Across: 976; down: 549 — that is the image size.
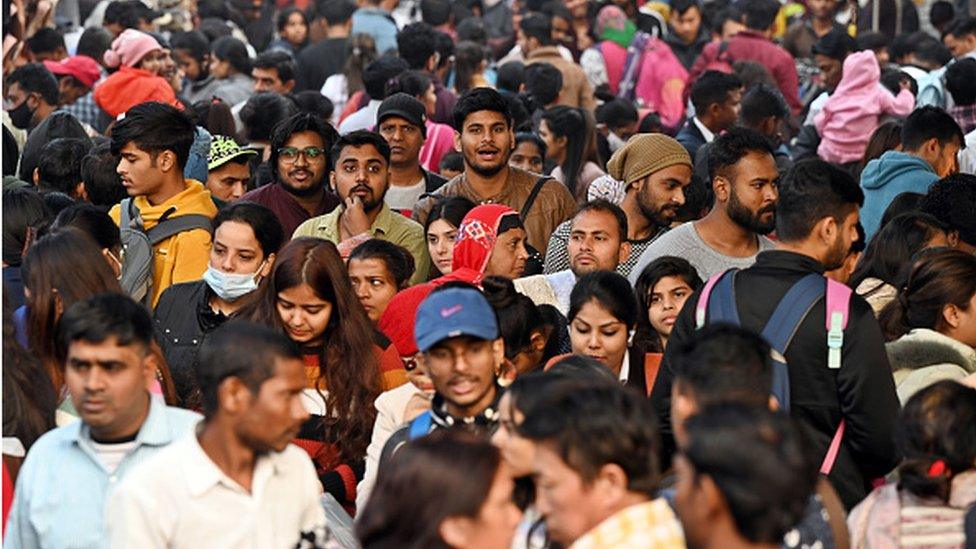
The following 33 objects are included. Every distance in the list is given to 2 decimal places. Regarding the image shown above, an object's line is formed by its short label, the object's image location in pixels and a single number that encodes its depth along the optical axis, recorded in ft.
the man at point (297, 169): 64.03
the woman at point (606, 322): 48.11
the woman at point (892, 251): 53.42
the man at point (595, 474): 32.24
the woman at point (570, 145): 77.71
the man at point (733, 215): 51.67
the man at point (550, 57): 96.53
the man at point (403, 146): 69.51
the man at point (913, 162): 67.10
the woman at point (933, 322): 46.19
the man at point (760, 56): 101.19
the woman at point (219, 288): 50.83
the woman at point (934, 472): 37.40
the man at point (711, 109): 80.02
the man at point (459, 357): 39.93
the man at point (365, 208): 61.31
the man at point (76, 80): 90.38
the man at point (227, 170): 67.51
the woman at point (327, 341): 47.52
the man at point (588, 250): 55.62
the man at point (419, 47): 91.97
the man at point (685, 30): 114.52
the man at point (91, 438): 37.70
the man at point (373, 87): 81.52
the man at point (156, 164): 58.49
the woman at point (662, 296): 51.21
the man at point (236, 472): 34.83
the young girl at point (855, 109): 82.69
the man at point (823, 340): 41.37
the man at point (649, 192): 59.67
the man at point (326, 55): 107.14
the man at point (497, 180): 64.59
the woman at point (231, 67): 97.25
